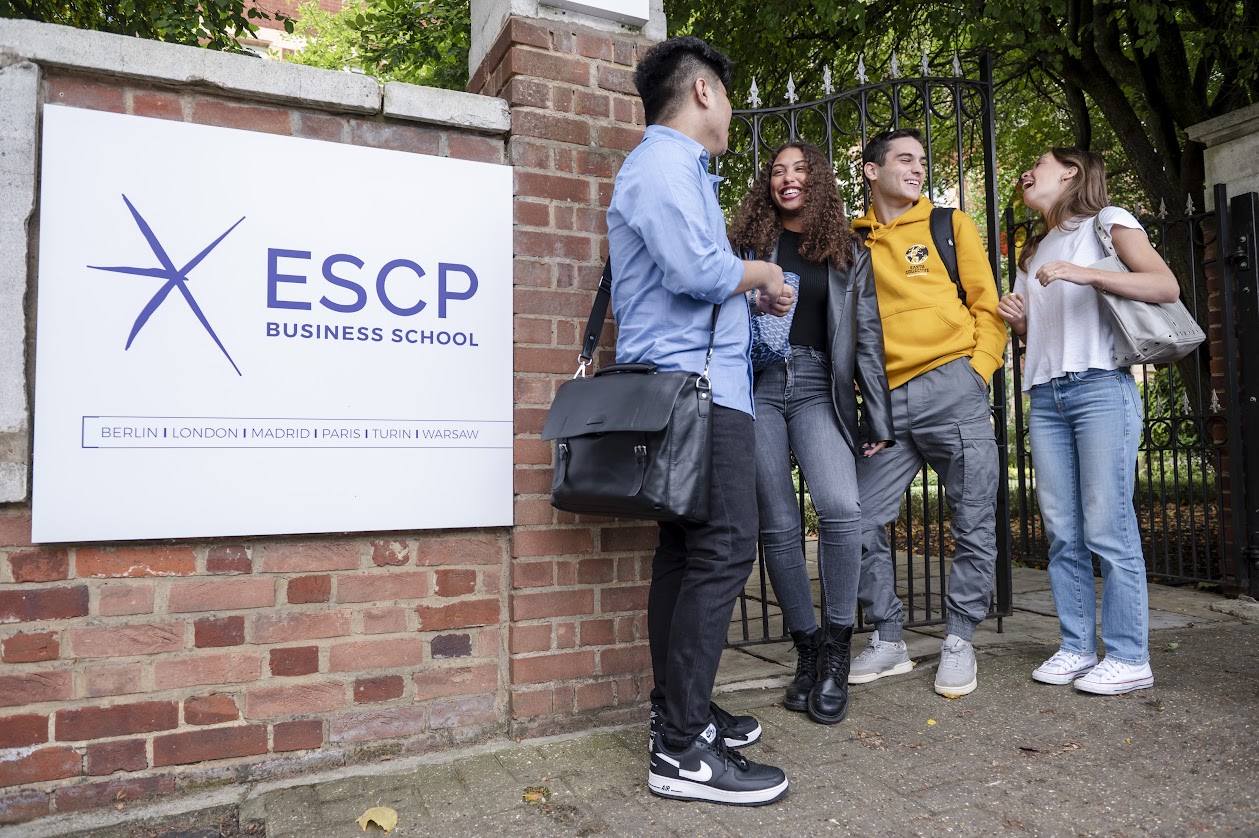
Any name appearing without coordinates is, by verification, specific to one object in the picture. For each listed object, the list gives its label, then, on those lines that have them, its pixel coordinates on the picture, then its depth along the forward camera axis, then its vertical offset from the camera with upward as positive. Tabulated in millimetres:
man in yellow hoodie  3414 +172
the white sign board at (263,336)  2479 +365
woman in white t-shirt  3268 +120
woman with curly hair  3117 +181
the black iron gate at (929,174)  4012 +1465
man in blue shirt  2406 +332
